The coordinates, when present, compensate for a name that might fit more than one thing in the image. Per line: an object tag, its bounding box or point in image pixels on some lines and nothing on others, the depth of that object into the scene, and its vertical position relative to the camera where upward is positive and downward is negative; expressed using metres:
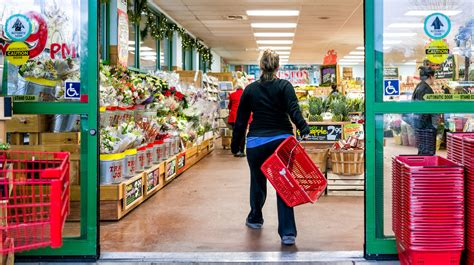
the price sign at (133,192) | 5.40 -0.66
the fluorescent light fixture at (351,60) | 26.39 +3.04
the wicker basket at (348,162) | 6.19 -0.41
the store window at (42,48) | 3.67 +0.51
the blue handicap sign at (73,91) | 3.71 +0.23
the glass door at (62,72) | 3.68 +0.35
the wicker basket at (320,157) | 6.37 -0.36
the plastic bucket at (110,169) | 5.24 -0.41
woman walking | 4.20 +0.06
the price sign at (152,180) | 6.26 -0.63
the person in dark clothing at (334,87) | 12.30 +0.83
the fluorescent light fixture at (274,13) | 12.05 +2.45
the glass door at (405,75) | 3.65 +0.32
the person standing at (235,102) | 11.20 +0.46
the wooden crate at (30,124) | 4.62 +0.01
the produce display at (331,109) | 7.00 +0.20
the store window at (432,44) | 3.65 +0.53
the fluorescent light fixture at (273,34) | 15.95 +2.61
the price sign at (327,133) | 6.89 -0.10
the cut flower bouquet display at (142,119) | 5.48 +0.09
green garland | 9.74 +2.08
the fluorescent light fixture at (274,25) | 14.05 +2.53
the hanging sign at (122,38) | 8.34 +1.32
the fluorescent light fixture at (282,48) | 19.98 +2.78
